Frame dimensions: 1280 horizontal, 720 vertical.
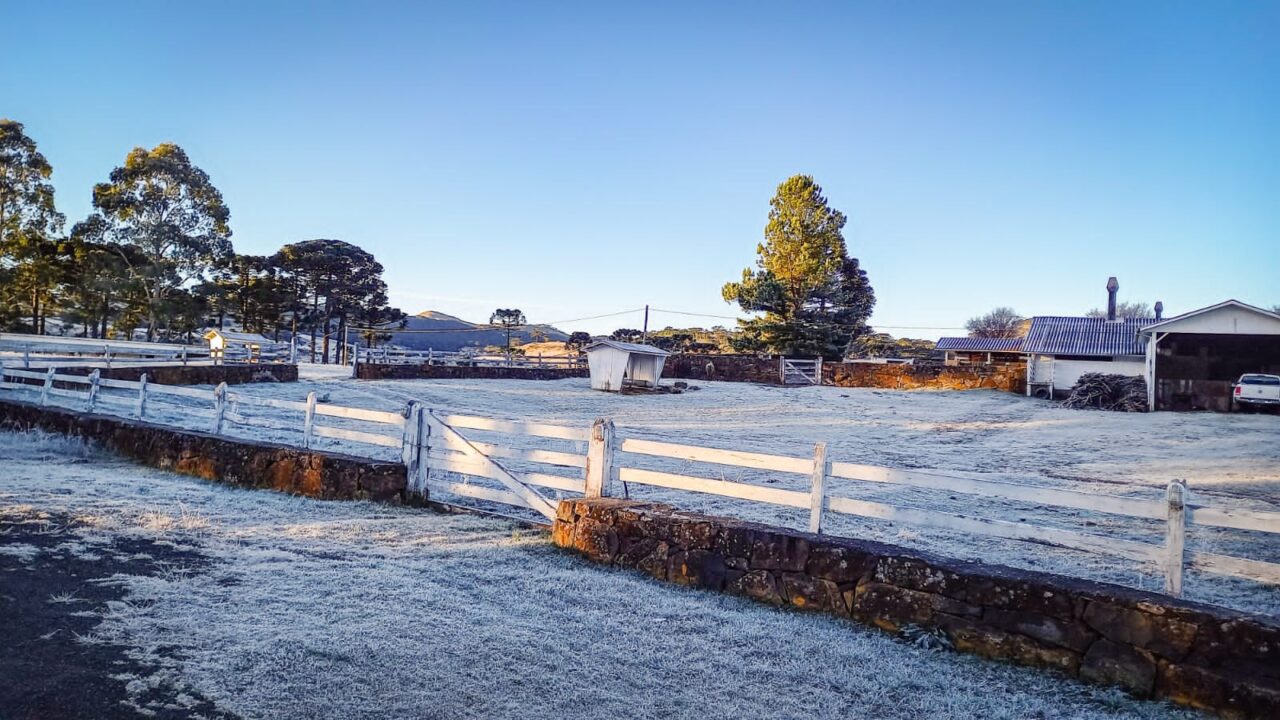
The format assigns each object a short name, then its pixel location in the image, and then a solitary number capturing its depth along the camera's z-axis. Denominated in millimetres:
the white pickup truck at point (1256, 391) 22844
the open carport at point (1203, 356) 24172
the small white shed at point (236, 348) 27300
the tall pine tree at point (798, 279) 43531
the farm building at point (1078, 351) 29266
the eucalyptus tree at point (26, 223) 34188
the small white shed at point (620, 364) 30500
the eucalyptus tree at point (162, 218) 39000
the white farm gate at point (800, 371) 37688
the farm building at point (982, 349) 54469
